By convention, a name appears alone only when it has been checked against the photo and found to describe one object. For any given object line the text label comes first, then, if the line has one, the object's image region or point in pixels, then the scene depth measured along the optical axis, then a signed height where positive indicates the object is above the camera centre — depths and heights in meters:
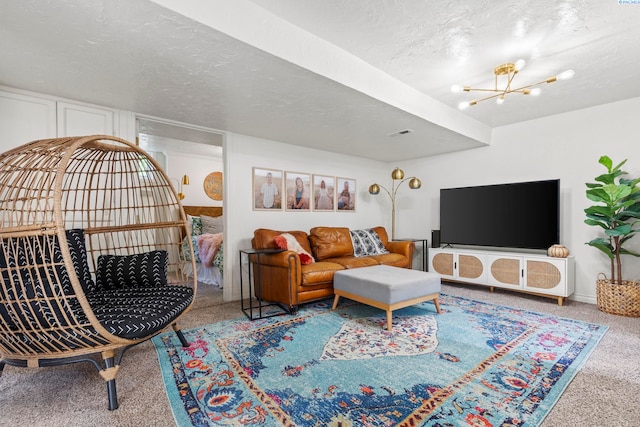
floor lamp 4.89 +0.40
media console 3.44 -0.80
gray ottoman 2.72 -0.77
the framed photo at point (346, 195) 5.05 +0.27
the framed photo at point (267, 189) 4.05 +0.31
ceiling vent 3.71 +1.01
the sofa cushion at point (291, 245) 3.46 -0.43
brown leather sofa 3.21 -0.67
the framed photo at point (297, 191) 4.39 +0.30
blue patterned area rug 1.55 -1.08
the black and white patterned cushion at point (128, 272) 2.38 -0.50
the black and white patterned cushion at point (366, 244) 4.45 -0.52
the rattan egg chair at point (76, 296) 1.51 -0.58
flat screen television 3.73 -0.08
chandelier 2.31 +1.23
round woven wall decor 6.37 +0.57
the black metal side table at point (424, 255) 5.12 -0.81
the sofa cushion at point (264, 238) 3.61 -0.34
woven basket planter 3.01 -0.94
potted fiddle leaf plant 3.01 -0.18
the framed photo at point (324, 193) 4.73 +0.29
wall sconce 5.95 +0.60
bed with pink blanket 4.49 -0.57
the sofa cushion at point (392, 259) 4.12 -0.72
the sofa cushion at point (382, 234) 4.83 -0.41
